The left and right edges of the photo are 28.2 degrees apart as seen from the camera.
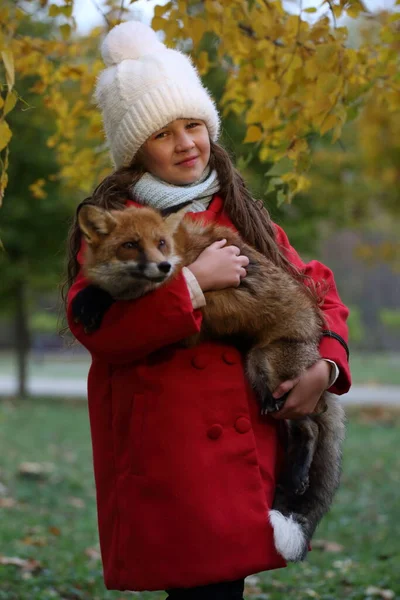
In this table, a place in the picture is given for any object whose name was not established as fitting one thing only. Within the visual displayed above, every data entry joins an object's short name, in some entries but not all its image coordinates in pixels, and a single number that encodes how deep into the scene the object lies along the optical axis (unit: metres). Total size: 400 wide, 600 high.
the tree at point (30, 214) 16.88
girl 2.85
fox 2.80
